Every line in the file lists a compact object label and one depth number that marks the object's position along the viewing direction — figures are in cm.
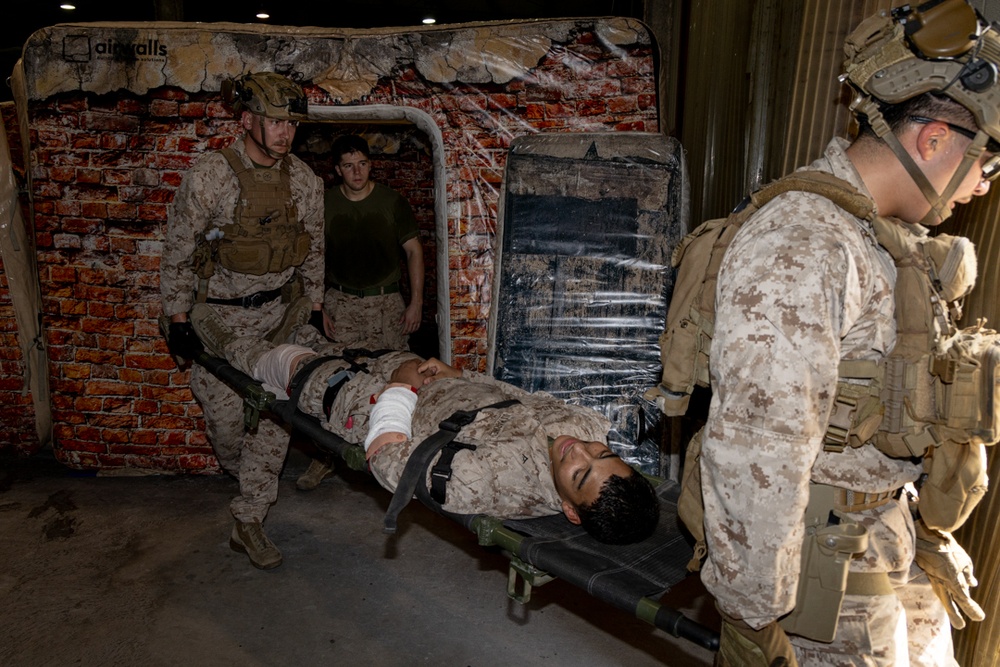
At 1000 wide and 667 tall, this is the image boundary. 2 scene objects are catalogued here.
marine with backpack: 122
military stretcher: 166
